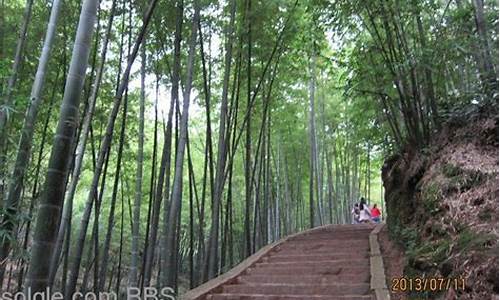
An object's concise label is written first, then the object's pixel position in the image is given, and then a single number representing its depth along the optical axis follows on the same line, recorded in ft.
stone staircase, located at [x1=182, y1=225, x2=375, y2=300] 13.15
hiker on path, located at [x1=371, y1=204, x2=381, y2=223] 32.95
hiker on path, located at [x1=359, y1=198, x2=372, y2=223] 29.94
